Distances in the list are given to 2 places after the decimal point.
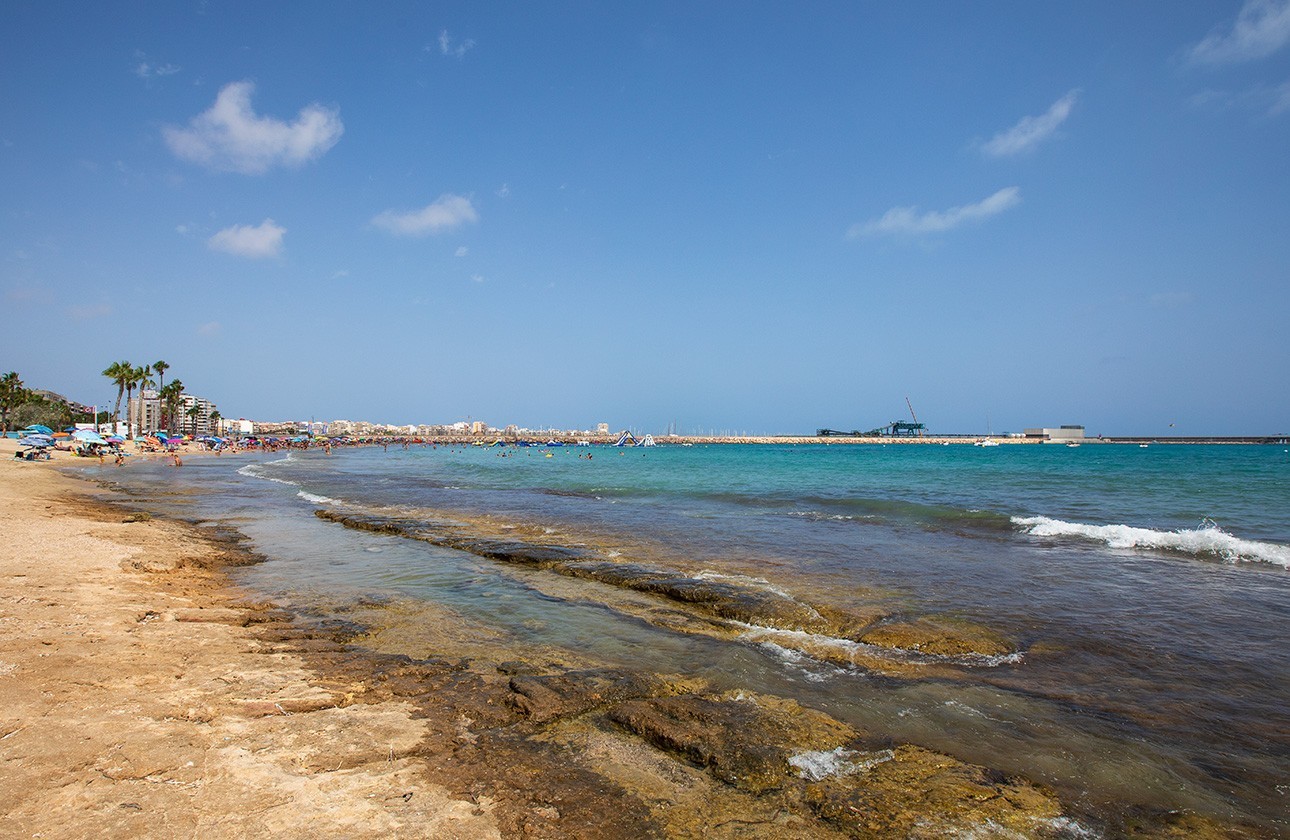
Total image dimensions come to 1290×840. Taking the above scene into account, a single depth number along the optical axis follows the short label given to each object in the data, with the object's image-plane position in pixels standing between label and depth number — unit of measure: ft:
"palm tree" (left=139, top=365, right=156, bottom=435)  294.46
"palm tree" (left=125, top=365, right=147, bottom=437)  283.79
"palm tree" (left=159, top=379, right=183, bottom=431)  335.65
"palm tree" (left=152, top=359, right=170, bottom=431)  300.40
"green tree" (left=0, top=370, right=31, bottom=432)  290.76
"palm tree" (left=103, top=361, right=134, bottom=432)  276.41
